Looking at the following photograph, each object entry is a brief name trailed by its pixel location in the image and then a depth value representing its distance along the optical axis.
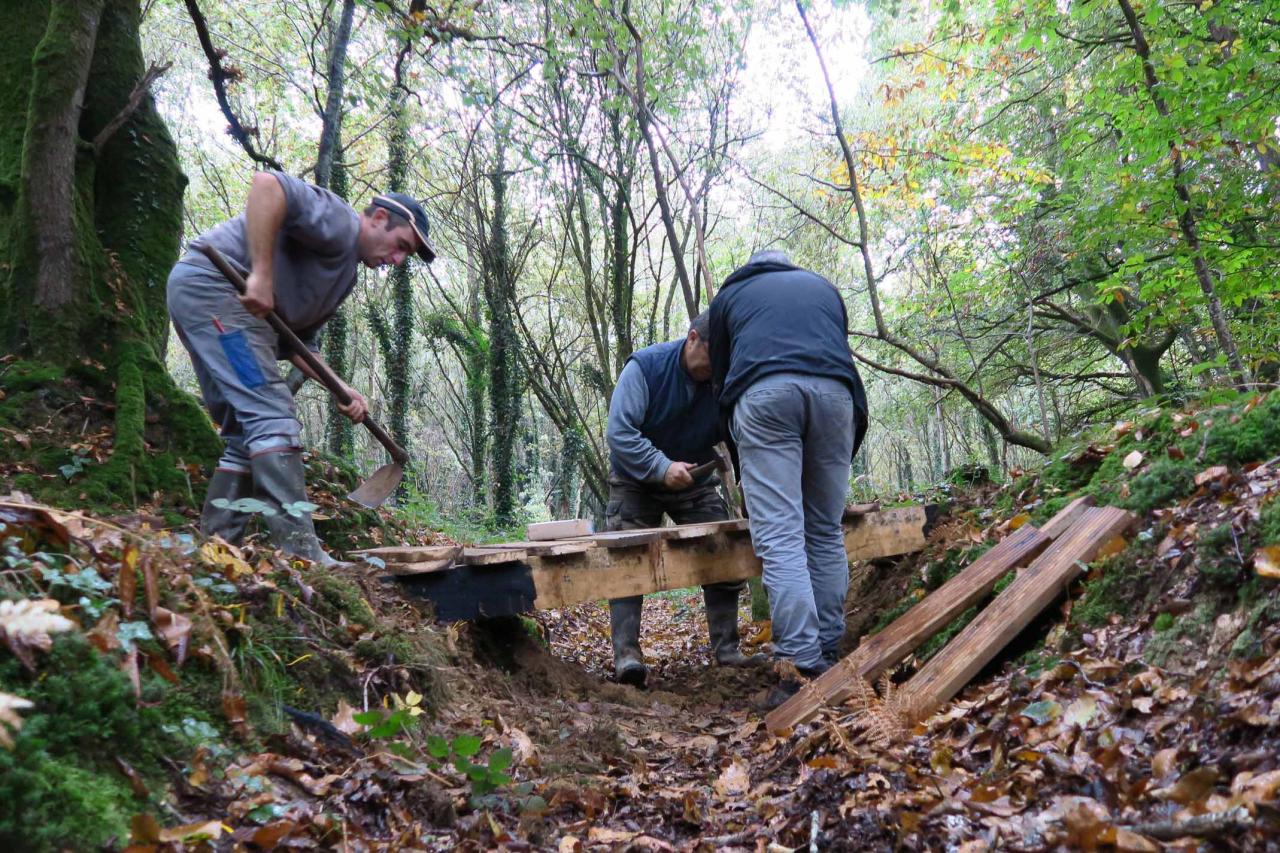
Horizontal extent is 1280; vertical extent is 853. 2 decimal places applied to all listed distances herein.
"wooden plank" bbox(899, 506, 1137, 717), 2.71
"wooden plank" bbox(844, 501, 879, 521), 4.62
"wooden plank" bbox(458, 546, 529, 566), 3.65
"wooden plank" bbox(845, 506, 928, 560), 4.67
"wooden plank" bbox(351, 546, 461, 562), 3.68
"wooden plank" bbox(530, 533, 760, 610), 3.87
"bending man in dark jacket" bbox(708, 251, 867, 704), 3.53
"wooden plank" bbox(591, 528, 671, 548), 3.97
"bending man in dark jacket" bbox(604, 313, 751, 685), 4.60
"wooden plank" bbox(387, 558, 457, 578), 3.48
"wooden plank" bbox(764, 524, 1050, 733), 3.04
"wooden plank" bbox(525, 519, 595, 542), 4.48
